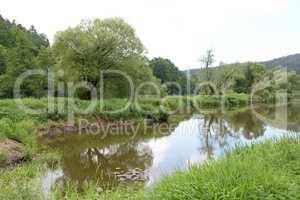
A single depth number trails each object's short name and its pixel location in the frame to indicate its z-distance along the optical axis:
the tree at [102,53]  19.94
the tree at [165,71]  54.62
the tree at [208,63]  39.72
